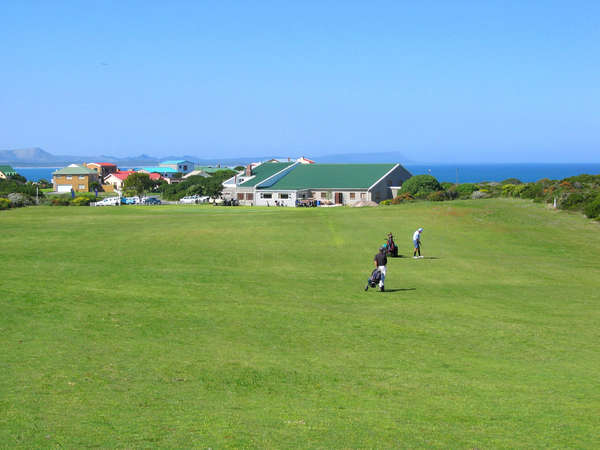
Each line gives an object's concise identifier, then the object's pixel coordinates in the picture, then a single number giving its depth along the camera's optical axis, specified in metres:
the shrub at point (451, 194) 94.38
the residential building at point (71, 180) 194.50
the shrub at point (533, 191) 75.74
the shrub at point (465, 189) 96.12
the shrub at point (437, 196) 91.38
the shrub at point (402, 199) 90.69
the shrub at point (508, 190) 85.67
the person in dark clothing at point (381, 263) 26.84
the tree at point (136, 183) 171.88
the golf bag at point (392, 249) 38.56
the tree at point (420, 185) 103.53
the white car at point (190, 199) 120.95
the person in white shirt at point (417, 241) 38.71
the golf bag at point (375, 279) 27.19
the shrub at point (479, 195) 89.10
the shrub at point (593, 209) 58.80
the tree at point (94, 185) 193.38
